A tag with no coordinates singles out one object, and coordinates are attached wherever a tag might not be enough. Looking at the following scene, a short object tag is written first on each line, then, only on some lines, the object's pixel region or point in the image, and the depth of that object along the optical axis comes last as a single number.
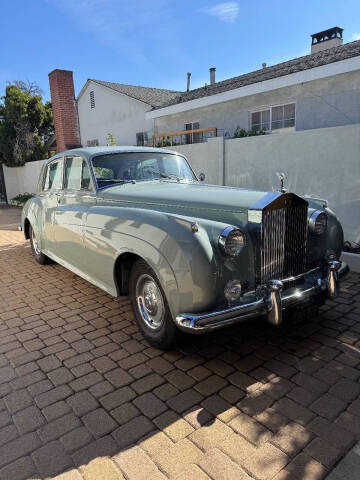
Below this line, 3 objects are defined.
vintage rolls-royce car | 2.47
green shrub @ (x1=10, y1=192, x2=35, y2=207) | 15.04
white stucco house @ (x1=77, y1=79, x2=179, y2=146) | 14.73
